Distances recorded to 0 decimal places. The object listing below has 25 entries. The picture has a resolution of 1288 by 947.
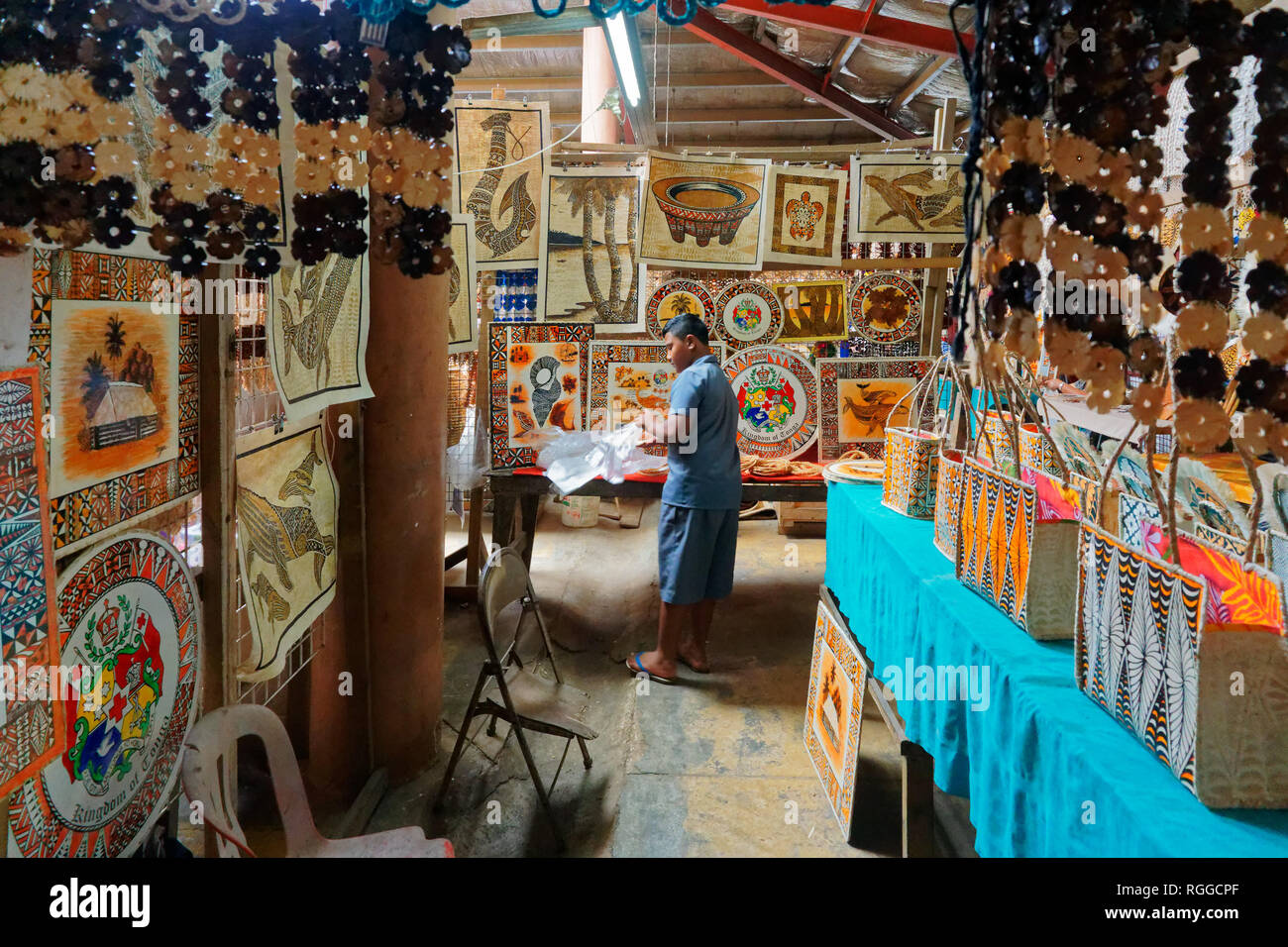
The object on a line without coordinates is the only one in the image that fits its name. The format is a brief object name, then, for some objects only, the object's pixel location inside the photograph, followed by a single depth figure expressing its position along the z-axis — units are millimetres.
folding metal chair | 2904
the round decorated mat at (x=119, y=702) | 1373
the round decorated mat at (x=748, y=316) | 4852
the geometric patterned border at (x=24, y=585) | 1167
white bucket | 7102
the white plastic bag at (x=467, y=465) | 4664
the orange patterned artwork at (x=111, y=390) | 1344
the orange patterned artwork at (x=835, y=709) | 2668
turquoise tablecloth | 1195
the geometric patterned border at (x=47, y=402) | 1302
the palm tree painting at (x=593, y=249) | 4230
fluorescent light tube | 3304
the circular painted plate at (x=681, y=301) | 4879
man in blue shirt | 3822
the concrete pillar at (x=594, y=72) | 6129
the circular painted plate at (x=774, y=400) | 4914
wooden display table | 4535
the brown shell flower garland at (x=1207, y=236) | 880
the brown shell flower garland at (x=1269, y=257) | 871
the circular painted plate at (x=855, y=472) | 3672
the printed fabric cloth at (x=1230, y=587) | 1324
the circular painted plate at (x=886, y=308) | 4836
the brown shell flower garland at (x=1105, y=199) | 915
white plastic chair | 1608
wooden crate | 6945
